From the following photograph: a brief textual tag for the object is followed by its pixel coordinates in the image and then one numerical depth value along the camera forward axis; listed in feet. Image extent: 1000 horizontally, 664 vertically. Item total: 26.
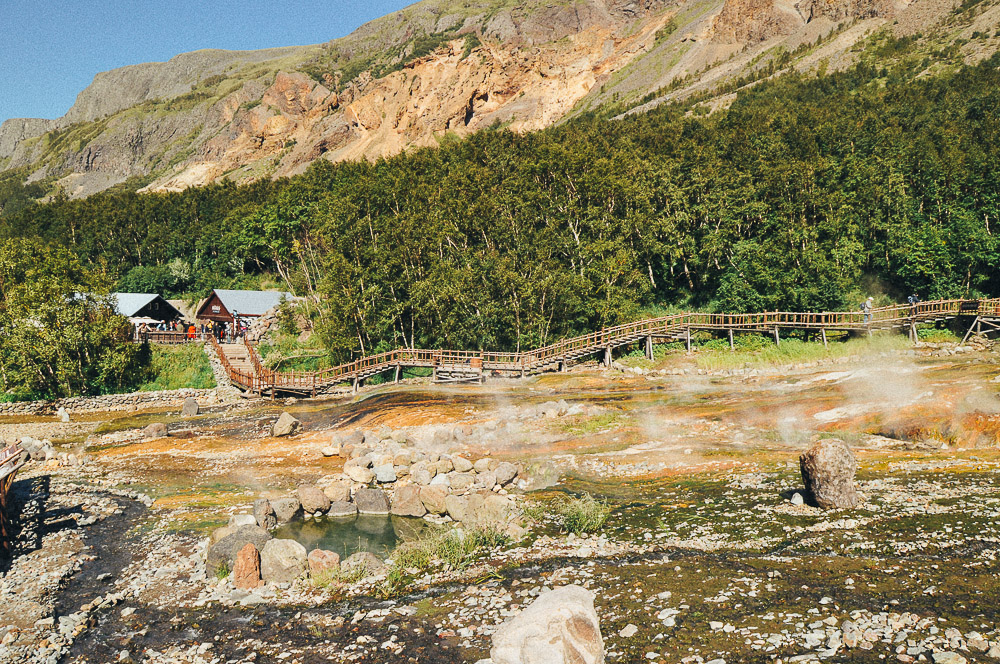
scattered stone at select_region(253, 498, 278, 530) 67.97
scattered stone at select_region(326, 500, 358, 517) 73.15
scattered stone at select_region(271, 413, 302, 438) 112.68
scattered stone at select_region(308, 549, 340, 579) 55.72
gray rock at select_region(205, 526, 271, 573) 57.21
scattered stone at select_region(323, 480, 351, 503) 74.18
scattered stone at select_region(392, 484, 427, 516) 71.61
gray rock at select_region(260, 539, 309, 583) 55.21
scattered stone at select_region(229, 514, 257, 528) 64.44
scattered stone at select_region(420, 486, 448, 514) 70.69
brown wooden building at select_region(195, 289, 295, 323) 223.92
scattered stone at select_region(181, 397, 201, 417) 138.62
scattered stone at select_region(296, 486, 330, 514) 72.59
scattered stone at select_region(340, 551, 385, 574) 56.44
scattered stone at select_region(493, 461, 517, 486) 77.56
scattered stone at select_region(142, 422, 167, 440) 117.92
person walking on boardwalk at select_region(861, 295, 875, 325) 138.41
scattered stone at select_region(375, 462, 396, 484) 81.35
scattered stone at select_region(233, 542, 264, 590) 54.13
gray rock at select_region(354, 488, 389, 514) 73.67
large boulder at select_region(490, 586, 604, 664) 32.48
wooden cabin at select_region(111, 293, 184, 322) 216.13
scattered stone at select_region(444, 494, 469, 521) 68.33
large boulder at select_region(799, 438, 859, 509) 60.23
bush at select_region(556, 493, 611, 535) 61.98
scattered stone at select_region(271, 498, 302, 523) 70.85
